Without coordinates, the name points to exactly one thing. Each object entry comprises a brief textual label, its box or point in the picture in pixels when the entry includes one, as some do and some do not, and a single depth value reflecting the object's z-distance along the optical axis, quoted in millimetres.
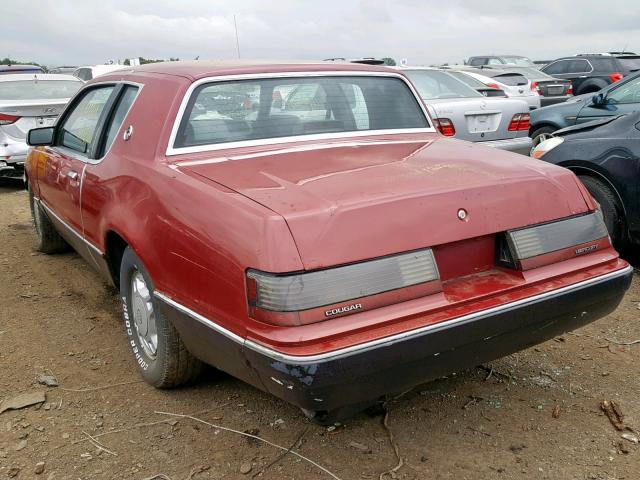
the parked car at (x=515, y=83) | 12258
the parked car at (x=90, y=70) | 17078
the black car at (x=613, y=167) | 4566
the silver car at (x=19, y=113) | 8625
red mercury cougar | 2193
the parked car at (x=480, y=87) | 8453
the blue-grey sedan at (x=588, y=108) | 7152
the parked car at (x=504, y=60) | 21641
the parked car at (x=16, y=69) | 14355
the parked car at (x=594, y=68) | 16797
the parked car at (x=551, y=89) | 14234
